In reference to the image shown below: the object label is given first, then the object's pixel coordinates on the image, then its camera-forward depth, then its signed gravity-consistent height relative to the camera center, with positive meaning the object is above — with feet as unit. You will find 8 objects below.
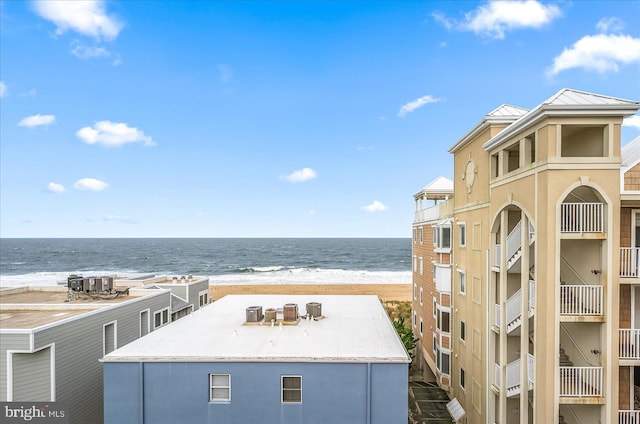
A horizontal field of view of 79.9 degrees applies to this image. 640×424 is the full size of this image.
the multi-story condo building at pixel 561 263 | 40.68 -5.00
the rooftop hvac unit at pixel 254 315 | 61.67 -15.37
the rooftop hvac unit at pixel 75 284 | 75.72 -12.87
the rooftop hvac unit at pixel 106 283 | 77.46 -12.96
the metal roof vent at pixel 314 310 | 65.02 -15.40
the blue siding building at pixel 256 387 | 45.11 -19.87
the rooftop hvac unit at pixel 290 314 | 61.82 -15.20
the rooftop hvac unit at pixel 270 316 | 61.67 -15.51
